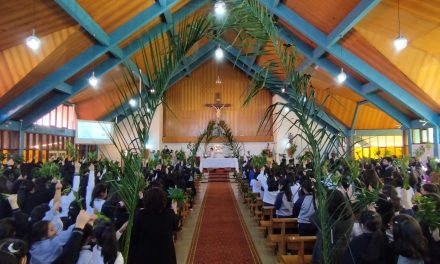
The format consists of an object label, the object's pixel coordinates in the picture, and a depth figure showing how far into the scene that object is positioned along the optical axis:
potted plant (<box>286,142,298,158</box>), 19.60
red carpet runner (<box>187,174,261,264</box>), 5.91
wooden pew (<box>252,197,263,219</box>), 8.18
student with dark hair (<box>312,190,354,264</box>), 2.66
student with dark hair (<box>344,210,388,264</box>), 2.87
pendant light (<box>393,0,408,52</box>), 7.68
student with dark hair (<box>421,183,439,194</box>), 3.99
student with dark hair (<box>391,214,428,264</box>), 2.58
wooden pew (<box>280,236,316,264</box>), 4.25
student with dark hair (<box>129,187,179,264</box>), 2.96
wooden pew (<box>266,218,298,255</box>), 5.14
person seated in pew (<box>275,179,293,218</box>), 6.13
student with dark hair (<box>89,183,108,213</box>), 4.46
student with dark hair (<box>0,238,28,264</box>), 2.24
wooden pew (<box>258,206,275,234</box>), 6.54
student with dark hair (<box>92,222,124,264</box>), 2.76
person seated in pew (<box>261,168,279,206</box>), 6.96
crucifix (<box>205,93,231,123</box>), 23.70
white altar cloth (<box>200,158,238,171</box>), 18.64
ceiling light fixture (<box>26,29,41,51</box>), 7.09
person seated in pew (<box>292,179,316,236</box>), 4.74
